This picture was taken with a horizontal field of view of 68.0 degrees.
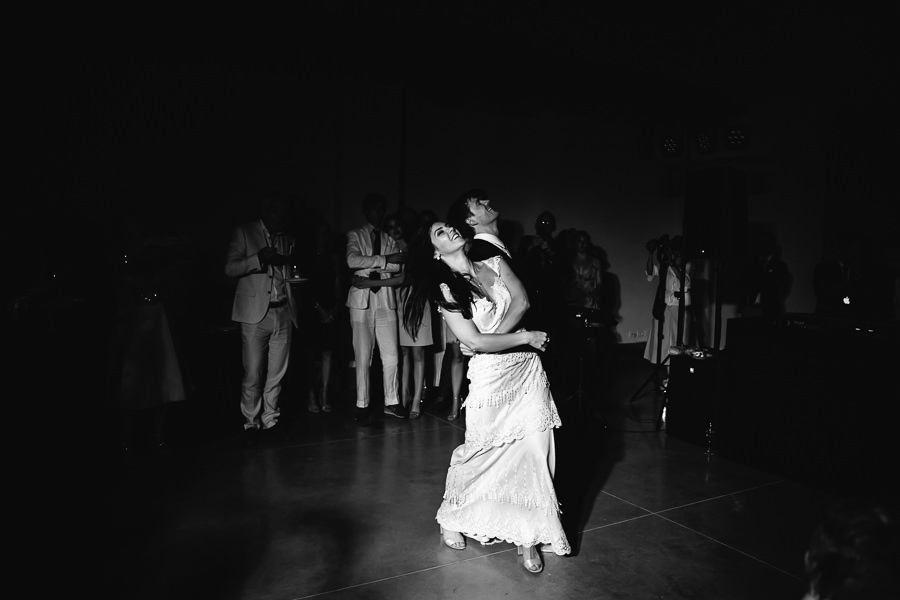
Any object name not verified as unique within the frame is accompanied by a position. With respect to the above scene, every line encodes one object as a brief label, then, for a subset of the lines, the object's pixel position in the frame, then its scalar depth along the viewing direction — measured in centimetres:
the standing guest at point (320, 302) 564
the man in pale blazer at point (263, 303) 469
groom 295
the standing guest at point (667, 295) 702
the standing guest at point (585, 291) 703
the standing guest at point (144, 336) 453
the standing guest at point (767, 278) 717
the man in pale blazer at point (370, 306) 541
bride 289
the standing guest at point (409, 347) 568
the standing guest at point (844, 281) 600
